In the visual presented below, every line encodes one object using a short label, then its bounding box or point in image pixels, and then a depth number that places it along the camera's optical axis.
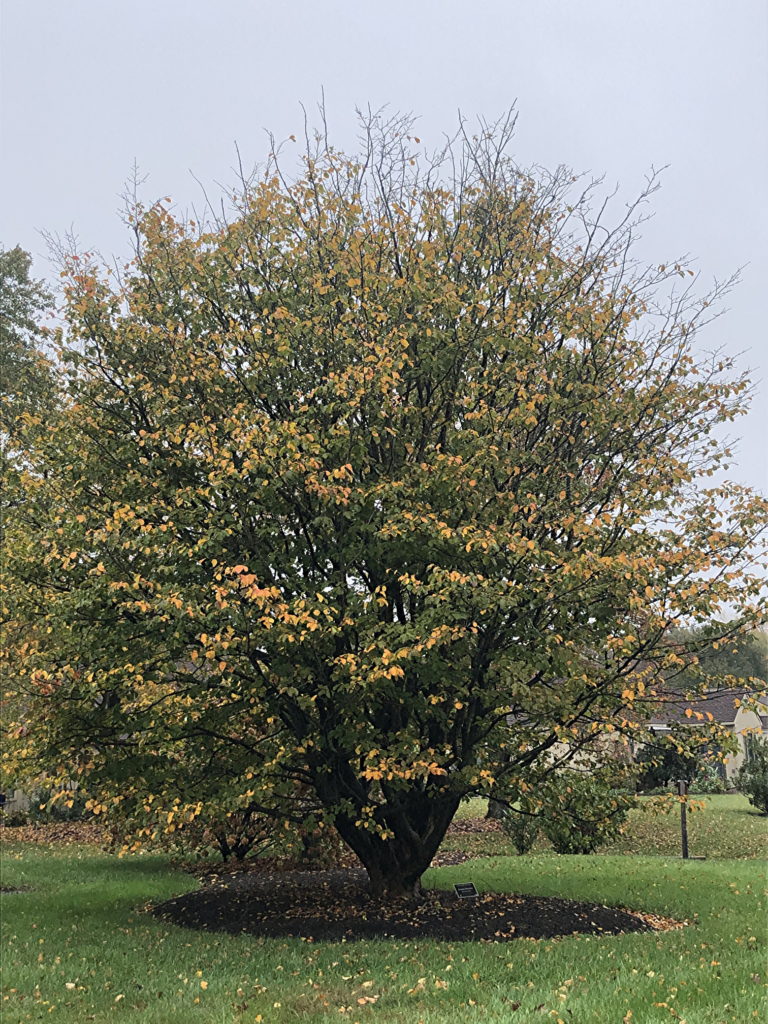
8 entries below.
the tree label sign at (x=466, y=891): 10.08
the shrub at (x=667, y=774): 23.01
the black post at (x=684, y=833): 15.94
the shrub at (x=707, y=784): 27.85
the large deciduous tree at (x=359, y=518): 8.30
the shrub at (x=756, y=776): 23.56
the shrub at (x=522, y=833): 17.09
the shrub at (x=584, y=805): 9.45
